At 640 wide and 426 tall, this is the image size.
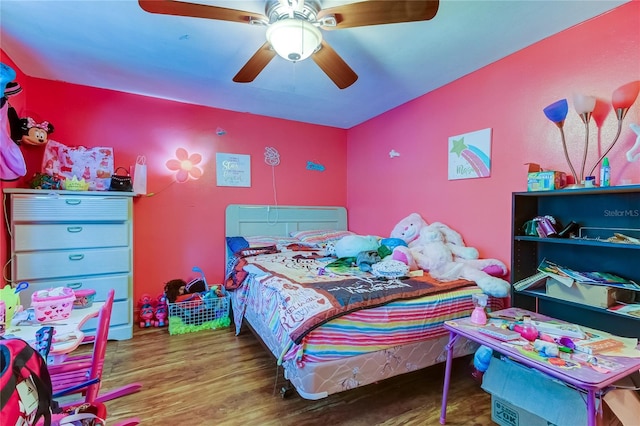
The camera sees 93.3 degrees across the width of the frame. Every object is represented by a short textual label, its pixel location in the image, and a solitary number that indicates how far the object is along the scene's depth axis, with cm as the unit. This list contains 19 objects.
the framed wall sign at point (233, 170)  359
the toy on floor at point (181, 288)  311
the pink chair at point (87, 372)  119
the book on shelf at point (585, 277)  167
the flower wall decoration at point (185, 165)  337
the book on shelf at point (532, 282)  196
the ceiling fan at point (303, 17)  143
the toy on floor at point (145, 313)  308
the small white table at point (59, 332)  111
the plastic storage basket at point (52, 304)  130
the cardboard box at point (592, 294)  164
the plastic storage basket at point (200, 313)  298
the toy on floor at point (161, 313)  311
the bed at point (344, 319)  162
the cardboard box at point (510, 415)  151
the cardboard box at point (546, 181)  191
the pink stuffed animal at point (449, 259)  219
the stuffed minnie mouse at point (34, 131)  253
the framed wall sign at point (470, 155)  252
